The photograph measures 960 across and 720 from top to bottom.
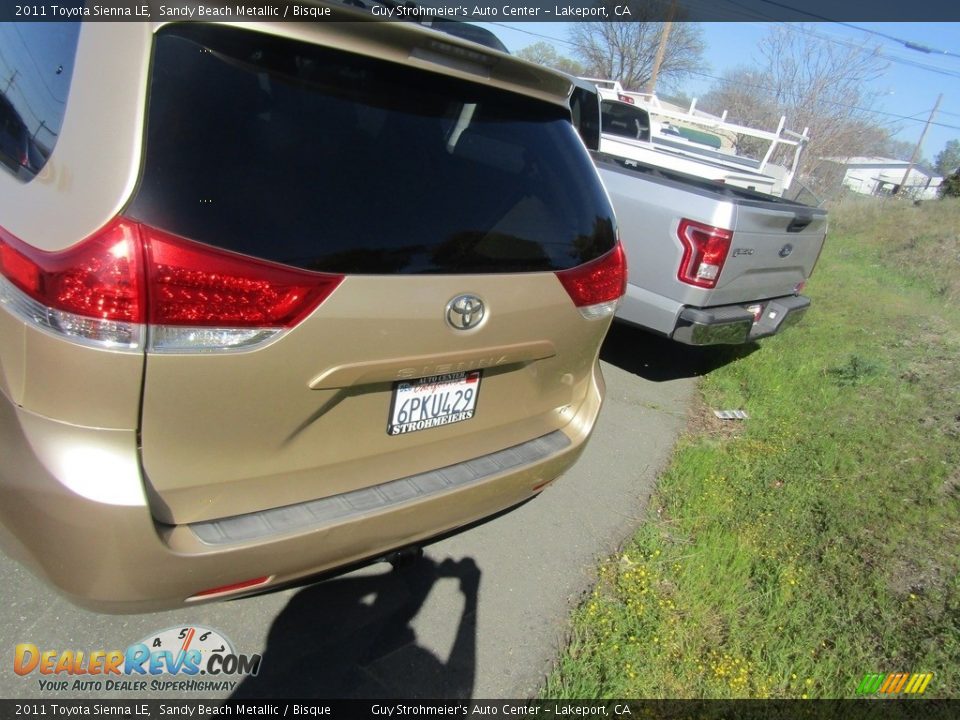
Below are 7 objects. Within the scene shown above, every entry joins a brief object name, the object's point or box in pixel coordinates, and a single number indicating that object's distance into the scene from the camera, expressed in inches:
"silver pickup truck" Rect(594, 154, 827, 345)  164.9
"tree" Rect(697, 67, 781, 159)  1128.0
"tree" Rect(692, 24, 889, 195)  1021.2
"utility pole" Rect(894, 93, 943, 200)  1922.5
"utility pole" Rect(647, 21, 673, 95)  1051.2
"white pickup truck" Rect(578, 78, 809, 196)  307.4
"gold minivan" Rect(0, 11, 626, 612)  53.9
